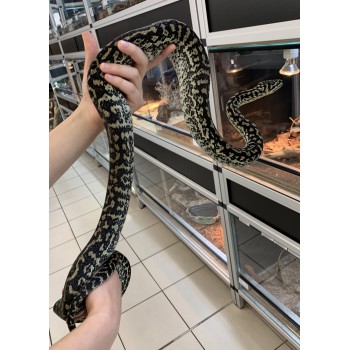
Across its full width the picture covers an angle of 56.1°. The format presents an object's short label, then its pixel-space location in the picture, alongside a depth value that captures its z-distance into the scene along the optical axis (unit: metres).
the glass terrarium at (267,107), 1.50
